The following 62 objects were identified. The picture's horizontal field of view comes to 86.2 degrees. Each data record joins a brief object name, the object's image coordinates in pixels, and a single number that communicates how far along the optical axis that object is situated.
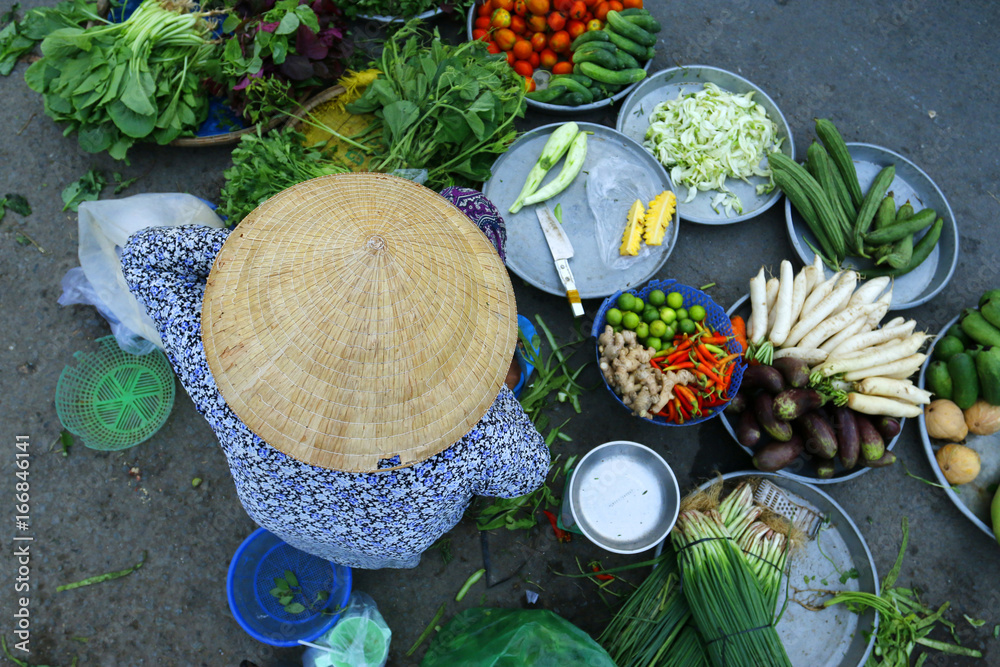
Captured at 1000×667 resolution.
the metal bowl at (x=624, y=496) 2.48
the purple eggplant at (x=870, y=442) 2.49
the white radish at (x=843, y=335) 2.59
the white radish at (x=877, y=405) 2.49
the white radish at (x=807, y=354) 2.53
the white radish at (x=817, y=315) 2.59
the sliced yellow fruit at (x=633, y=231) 2.79
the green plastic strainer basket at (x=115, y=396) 2.70
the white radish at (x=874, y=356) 2.52
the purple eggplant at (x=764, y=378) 2.47
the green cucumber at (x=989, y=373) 2.57
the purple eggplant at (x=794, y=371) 2.45
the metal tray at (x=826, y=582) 2.54
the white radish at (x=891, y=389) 2.50
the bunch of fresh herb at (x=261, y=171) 2.44
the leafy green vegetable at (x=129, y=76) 2.55
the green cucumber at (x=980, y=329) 2.67
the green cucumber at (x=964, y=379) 2.64
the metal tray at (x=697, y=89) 2.99
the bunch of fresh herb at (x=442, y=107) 2.49
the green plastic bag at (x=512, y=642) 2.00
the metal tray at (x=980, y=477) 2.74
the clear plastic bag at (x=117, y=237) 2.50
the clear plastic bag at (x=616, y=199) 2.86
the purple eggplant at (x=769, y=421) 2.44
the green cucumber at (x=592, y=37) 2.93
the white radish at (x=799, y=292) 2.65
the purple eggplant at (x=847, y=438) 2.47
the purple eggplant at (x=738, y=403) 2.58
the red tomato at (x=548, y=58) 3.08
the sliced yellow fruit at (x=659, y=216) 2.80
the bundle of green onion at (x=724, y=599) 2.19
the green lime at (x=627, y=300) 2.53
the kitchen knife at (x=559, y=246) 2.73
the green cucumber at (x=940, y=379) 2.71
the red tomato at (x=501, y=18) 2.96
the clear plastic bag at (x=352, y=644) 2.41
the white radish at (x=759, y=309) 2.62
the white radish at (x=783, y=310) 2.59
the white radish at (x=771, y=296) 2.67
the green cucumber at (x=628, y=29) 2.91
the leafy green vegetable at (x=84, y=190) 2.95
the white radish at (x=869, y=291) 2.65
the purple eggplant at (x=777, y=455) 2.47
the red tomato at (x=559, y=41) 3.00
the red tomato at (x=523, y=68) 3.04
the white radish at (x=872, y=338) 2.57
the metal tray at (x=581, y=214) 2.83
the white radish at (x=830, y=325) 2.56
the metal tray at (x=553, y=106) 2.98
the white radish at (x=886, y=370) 2.54
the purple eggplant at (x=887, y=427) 2.54
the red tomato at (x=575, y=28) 3.03
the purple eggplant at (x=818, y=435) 2.44
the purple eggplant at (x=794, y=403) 2.40
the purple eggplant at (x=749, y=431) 2.53
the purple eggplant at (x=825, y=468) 2.54
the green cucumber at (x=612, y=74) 2.93
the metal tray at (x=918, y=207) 2.91
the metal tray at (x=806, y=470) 2.57
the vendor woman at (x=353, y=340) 1.17
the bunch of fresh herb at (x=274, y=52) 2.52
